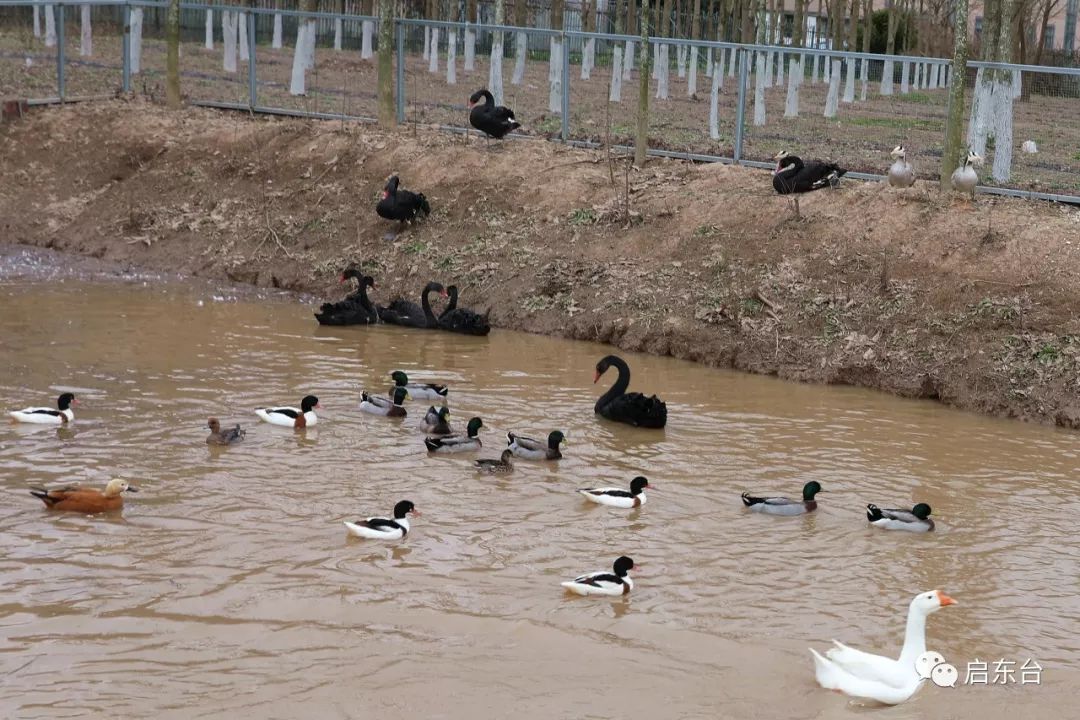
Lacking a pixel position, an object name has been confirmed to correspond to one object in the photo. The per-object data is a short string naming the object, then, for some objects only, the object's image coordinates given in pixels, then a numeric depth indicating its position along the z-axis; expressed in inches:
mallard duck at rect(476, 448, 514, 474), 510.0
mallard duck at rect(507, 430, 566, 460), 527.2
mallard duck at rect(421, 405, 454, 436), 547.5
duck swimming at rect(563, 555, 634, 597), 392.5
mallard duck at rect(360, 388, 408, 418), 581.3
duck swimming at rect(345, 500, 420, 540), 432.1
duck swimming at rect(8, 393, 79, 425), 531.2
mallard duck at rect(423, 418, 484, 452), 529.7
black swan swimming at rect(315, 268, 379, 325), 755.4
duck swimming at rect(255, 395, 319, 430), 550.0
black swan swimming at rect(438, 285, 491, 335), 747.4
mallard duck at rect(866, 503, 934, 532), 461.7
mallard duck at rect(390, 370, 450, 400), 613.9
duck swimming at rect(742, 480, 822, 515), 472.1
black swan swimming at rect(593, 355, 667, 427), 569.9
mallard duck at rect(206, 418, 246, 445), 521.7
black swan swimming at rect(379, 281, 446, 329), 764.0
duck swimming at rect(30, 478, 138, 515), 441.7
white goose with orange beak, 333.1
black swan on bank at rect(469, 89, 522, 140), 932.0
